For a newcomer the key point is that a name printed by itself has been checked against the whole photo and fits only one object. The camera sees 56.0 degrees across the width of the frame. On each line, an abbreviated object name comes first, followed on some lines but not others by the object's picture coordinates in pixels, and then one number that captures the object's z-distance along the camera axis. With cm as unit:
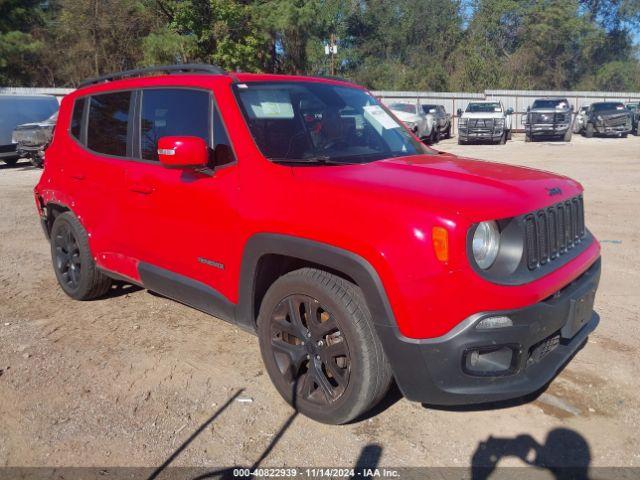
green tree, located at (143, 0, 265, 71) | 2627
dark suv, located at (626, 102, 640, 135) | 2954
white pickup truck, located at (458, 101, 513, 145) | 2459
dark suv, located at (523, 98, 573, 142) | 2616
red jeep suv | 264
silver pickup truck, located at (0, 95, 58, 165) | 1731
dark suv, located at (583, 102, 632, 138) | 2767
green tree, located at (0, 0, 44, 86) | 3356
